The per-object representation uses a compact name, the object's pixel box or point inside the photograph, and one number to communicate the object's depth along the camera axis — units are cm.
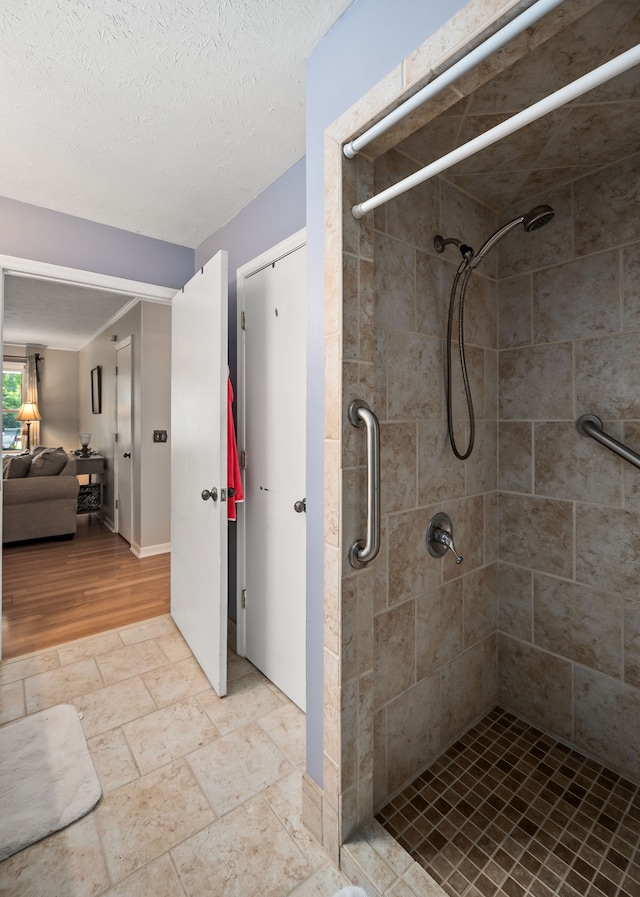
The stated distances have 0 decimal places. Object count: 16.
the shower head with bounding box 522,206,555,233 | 126
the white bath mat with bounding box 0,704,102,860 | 134
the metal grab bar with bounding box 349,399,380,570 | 111
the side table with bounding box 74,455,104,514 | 537
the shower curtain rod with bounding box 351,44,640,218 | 63
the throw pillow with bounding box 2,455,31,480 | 434
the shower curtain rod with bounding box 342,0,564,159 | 74
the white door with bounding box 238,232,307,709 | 187
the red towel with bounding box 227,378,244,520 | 209
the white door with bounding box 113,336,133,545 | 442
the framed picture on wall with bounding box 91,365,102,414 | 581
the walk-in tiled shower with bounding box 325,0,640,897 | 117
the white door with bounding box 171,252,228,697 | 195
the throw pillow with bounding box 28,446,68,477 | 443
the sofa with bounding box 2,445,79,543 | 419
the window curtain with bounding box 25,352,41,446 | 681
